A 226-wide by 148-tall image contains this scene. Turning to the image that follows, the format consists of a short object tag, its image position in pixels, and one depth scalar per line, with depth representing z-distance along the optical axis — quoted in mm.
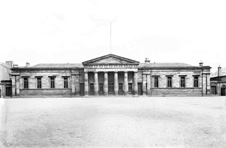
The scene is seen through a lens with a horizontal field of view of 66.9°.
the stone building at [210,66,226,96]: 35375
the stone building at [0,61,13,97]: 34625
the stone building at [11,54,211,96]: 33906
